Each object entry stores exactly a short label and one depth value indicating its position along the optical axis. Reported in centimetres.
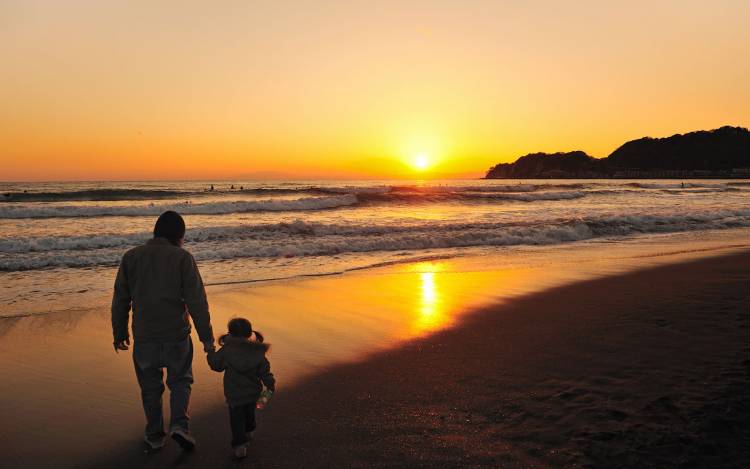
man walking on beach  397
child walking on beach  389
